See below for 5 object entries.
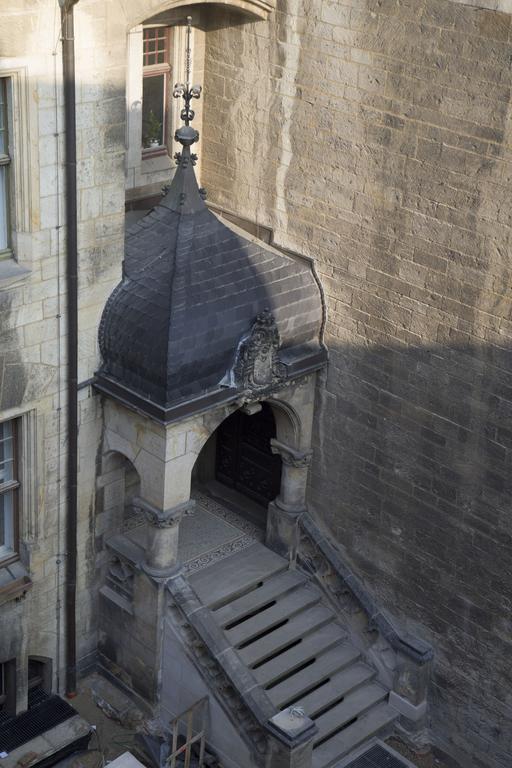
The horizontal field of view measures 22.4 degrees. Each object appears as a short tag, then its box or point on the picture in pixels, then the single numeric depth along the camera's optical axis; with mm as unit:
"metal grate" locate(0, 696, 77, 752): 16828
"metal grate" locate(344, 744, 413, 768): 17141
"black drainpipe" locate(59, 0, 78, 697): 14492
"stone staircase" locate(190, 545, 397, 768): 17266
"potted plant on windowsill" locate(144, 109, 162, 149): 17828
